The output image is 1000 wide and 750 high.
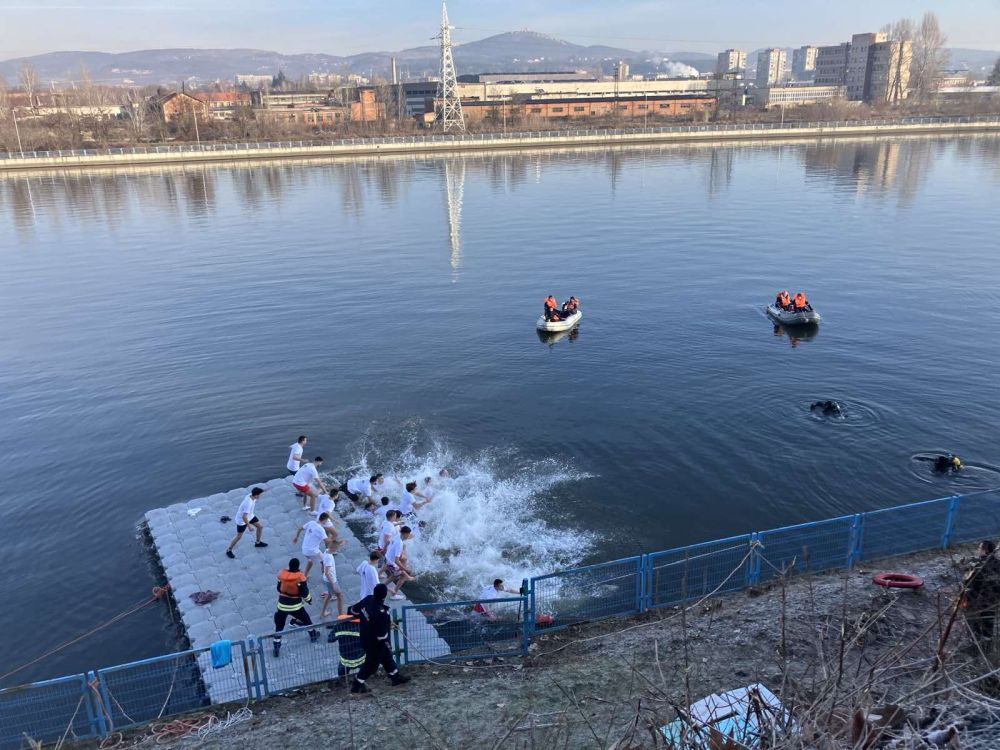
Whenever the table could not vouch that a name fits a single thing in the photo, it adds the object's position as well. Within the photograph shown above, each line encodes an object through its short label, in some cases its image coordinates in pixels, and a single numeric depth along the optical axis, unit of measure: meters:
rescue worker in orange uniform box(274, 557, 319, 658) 12.91
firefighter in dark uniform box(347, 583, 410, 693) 11.52
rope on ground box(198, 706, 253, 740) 11.06
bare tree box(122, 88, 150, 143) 122.44
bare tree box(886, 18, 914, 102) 177.50
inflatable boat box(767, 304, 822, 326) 33.16
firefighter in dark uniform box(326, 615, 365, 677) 11.60
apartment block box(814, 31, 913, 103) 179.12
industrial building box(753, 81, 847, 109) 177.88
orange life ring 13.52
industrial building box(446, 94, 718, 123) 149.50
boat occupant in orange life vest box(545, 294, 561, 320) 33.62
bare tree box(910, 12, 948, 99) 179.62
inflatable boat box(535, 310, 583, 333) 33.50
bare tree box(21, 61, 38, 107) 146.38
